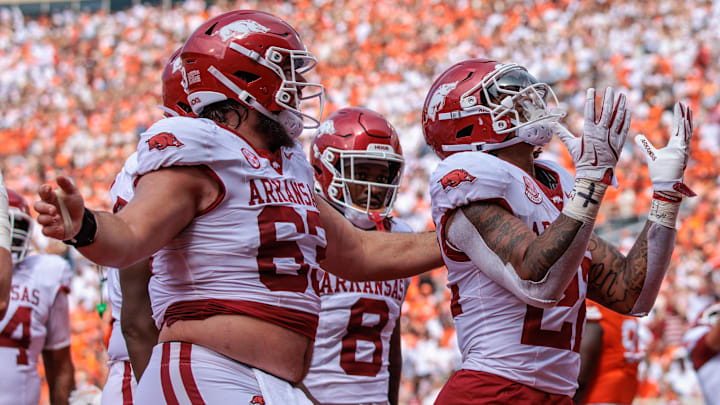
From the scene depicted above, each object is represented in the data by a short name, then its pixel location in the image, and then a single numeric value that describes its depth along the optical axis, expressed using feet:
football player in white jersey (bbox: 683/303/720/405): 31.48
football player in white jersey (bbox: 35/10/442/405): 14.25
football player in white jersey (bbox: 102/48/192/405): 20.17
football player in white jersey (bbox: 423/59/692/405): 15.39
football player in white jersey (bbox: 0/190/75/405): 28.71
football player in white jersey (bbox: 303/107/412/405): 25.26
